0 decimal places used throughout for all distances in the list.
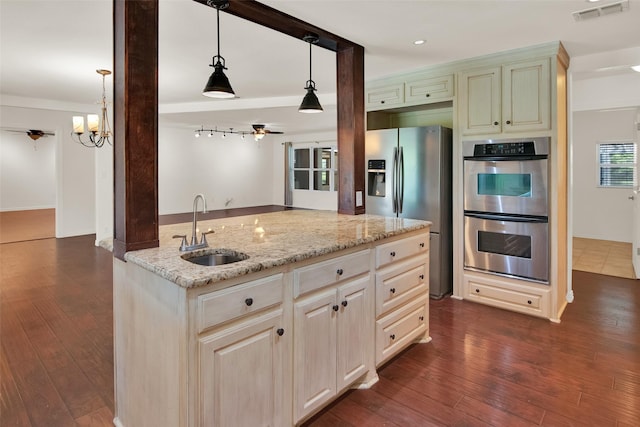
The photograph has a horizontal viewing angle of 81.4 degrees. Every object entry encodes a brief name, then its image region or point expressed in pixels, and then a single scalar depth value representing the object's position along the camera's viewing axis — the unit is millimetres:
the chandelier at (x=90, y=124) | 4277
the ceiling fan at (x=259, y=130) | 9000
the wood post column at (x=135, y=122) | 1682
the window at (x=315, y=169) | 10641
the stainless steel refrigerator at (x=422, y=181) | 3721
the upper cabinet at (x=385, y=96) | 4117
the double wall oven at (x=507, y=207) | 3270
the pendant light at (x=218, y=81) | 2234
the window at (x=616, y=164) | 6297
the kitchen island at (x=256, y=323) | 1418
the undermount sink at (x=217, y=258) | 1817
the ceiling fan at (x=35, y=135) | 10227
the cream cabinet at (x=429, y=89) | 3770
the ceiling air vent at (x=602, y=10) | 2500
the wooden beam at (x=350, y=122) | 3170
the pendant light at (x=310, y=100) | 2872
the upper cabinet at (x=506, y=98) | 3225
